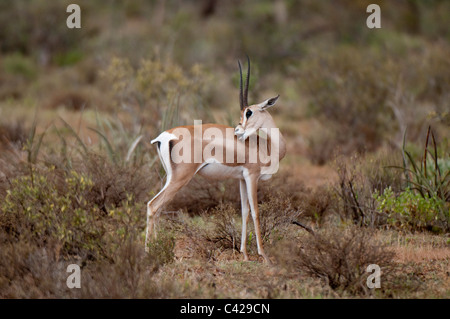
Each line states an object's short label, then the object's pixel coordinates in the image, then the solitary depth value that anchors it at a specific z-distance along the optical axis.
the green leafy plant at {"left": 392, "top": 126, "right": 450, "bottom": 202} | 14.69
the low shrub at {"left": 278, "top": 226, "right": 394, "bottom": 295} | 10.86
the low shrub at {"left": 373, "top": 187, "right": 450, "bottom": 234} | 14.24
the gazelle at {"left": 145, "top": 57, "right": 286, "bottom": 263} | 11.47
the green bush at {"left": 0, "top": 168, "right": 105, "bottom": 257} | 11.05
